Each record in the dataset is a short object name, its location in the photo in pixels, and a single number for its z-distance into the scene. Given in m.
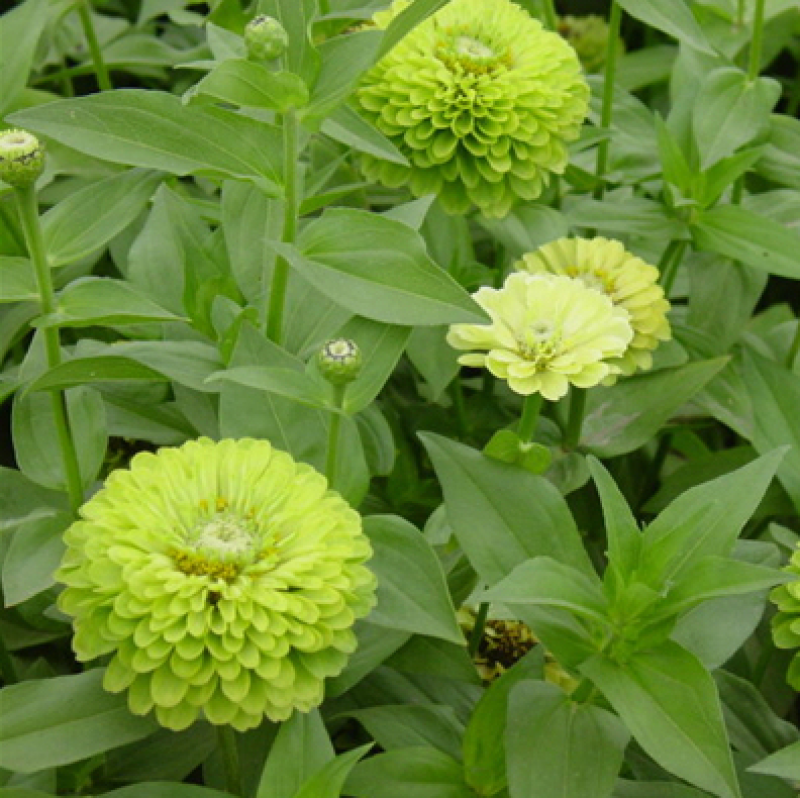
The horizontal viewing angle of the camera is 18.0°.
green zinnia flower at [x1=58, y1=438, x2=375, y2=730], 0.77
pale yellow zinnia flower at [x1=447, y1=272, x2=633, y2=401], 0.86
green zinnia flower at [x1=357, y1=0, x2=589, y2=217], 0.95
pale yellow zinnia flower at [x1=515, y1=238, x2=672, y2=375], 0.95
